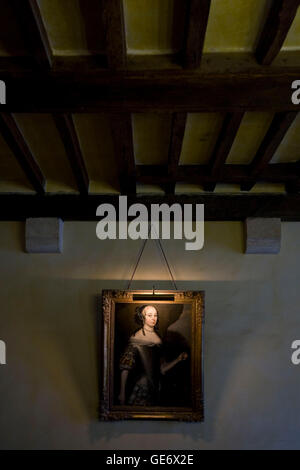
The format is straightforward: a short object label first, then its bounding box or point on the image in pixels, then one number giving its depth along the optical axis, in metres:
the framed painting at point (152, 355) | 3.93
